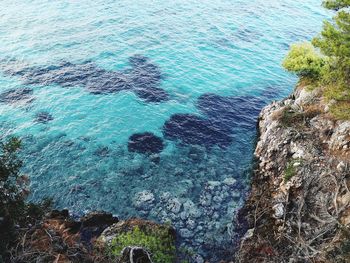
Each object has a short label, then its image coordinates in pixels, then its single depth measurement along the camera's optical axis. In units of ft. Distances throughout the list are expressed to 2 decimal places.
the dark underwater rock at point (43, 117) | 108.68
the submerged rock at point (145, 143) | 100.32
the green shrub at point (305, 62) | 103.04
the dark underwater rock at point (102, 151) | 98.19
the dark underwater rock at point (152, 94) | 122.93
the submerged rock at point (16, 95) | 116.13
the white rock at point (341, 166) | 70.00
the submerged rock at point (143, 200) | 82.99
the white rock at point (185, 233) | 76.18
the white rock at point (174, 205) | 81.97
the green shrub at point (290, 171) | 78.89
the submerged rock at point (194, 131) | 105.19
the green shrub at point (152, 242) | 69.66
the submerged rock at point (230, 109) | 114.52
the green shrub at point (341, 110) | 77.02
